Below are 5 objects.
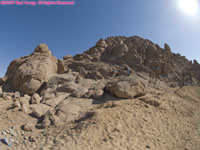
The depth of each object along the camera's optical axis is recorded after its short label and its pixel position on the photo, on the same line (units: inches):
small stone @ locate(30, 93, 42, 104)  385.3
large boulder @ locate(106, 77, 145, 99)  402.6
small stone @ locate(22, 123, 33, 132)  265.3
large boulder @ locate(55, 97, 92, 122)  309.9
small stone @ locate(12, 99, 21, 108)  343.3
